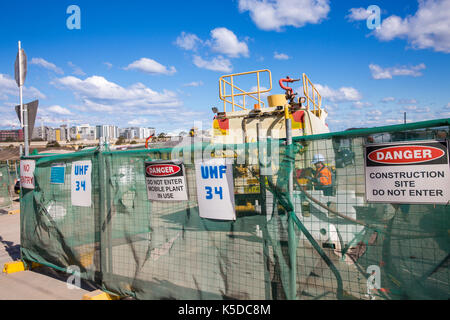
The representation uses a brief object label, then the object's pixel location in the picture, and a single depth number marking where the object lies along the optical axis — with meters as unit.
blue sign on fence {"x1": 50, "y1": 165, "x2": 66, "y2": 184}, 5.27
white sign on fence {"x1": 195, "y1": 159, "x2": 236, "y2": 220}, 3.30
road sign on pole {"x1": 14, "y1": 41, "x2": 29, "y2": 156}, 6.63
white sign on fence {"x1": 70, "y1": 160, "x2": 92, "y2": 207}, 4.75
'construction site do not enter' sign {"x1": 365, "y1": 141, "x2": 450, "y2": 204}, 2.38
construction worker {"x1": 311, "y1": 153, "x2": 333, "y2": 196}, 2.95
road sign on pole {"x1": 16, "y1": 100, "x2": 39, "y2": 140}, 6.54
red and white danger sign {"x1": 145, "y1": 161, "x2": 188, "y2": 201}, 3.71
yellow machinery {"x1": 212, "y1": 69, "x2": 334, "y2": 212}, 6.65
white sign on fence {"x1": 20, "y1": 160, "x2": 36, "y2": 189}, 5.92
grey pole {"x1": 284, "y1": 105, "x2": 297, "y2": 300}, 3.06
